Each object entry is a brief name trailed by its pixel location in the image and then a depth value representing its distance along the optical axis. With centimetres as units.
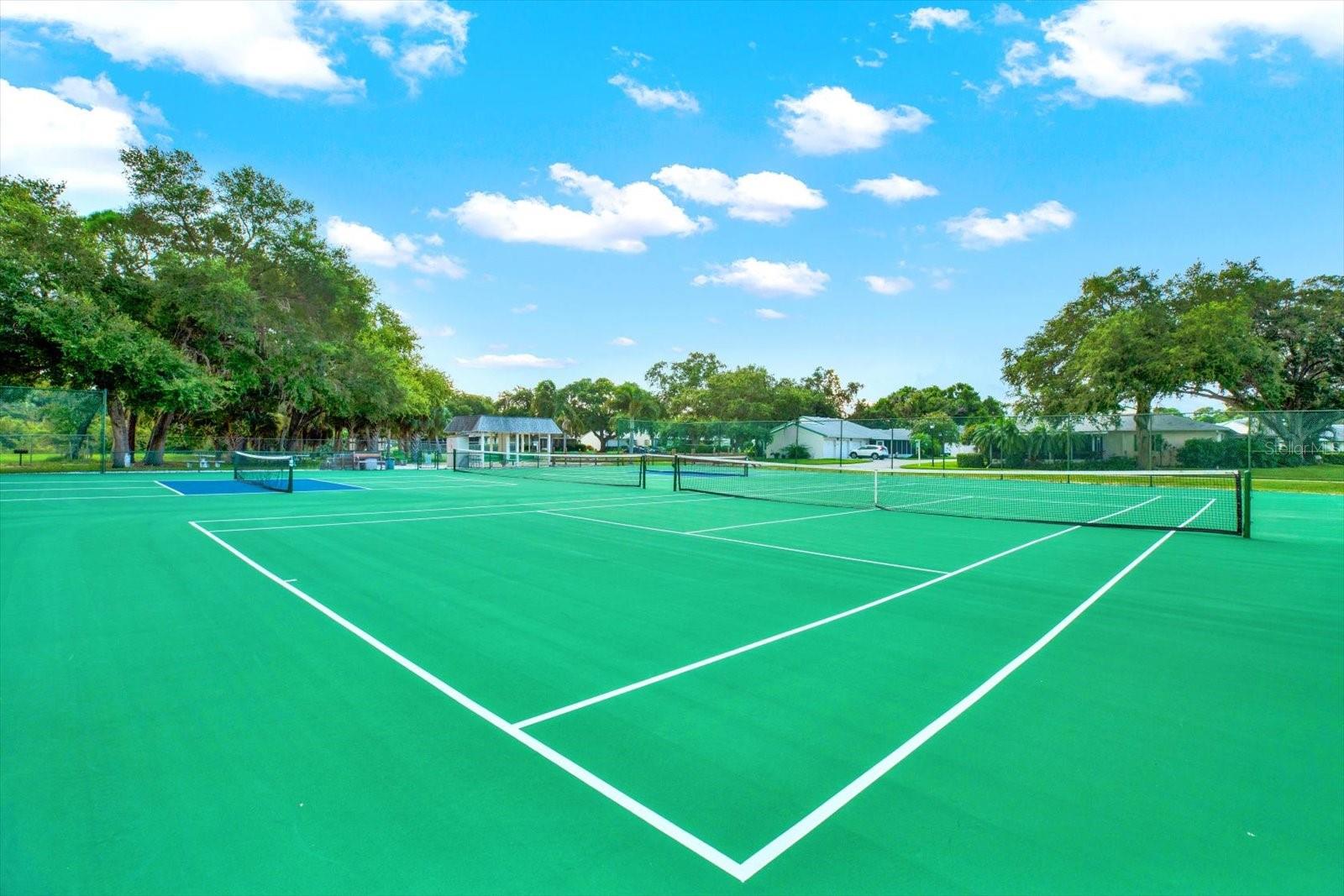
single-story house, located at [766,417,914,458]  4516
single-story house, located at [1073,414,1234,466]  2412
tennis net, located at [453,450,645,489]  2745
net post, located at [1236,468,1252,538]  1183
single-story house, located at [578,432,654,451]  4094
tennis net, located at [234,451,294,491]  2170
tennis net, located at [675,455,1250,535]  1477
